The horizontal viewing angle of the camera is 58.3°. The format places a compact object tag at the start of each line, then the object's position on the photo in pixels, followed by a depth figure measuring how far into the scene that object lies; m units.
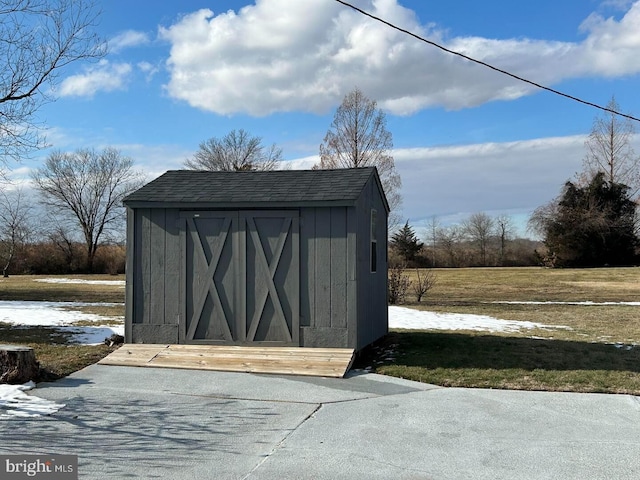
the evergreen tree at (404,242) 36.91
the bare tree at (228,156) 47.44
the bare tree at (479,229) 51.72
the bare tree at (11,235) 37.00
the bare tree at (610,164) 41.88
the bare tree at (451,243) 46.90
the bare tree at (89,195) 47.38
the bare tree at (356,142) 27.52
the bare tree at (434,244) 46.34
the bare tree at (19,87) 11.91
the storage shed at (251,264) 8.09
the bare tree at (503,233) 51.06
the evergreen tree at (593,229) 40.62
